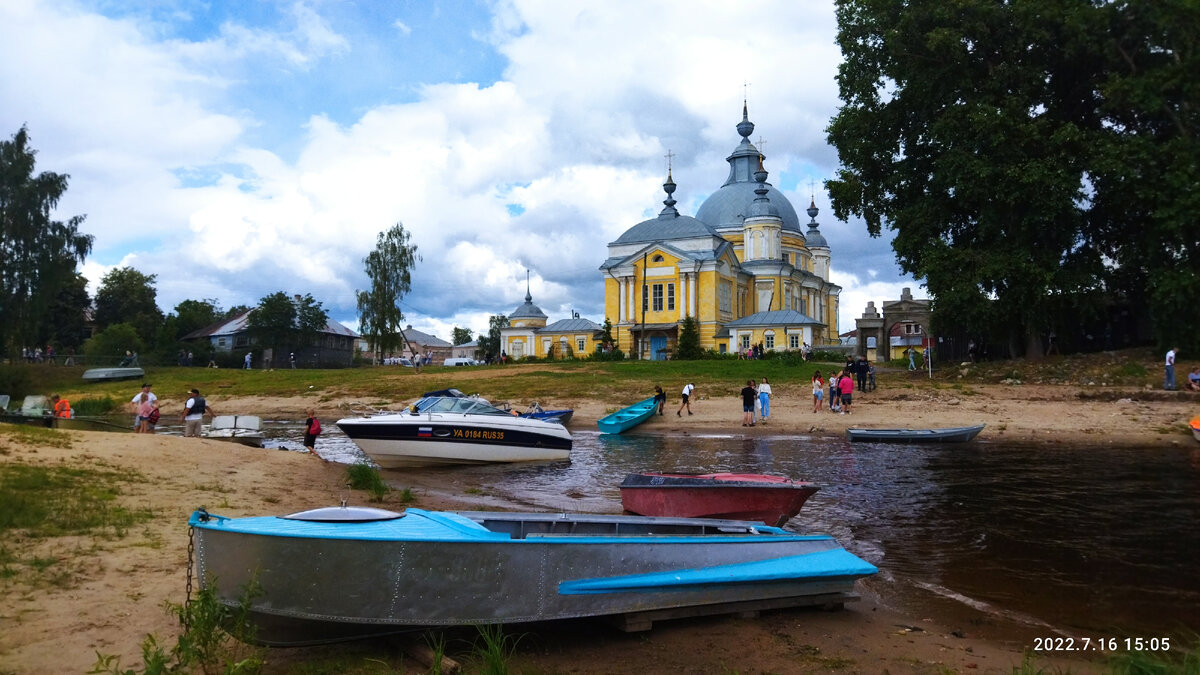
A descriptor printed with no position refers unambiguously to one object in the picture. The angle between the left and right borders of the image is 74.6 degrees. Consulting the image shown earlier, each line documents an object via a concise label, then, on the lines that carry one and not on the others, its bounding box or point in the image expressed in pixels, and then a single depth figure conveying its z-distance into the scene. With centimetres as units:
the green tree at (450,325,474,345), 16260
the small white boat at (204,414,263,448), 2225
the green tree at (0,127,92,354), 4838
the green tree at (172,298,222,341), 8667
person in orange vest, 2683
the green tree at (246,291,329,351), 6912
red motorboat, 1234
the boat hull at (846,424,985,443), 2458
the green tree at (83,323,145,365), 6538
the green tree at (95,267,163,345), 8304
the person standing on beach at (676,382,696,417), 3297
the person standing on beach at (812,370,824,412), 3209
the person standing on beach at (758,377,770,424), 3061
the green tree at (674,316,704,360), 5894
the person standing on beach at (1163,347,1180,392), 2917
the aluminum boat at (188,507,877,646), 661
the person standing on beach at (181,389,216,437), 2355
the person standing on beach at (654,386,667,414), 3210
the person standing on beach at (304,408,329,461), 2161
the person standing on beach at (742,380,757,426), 2982
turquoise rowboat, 3025
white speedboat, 2045
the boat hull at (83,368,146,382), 5400
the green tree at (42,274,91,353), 7619
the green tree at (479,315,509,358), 11789
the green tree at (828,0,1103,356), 3297
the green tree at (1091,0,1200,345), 3020
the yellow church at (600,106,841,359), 6638
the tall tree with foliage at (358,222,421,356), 7112
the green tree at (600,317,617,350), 6738
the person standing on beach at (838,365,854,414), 3105
